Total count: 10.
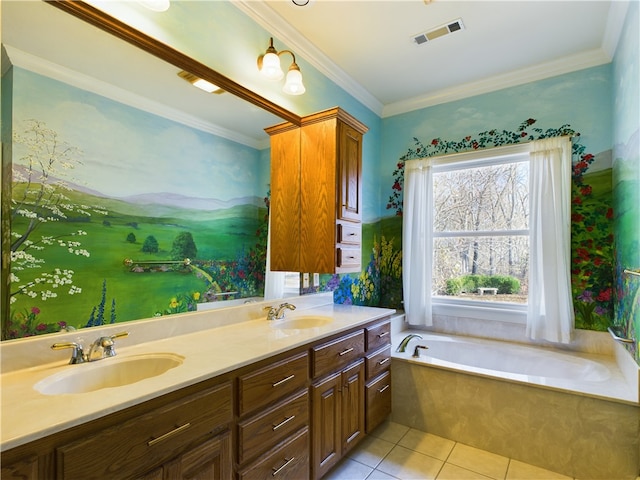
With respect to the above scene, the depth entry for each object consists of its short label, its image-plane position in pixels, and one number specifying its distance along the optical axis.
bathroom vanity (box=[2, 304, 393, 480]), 0.82
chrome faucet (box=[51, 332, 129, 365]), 1.15
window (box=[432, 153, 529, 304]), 2.83
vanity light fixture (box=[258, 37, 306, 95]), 1.93
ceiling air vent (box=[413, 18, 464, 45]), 2.18
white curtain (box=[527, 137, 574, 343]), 2.47
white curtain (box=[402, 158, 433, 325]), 3.06
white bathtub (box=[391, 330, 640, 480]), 1.80
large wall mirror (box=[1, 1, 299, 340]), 1.12
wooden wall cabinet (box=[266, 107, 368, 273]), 2.16
